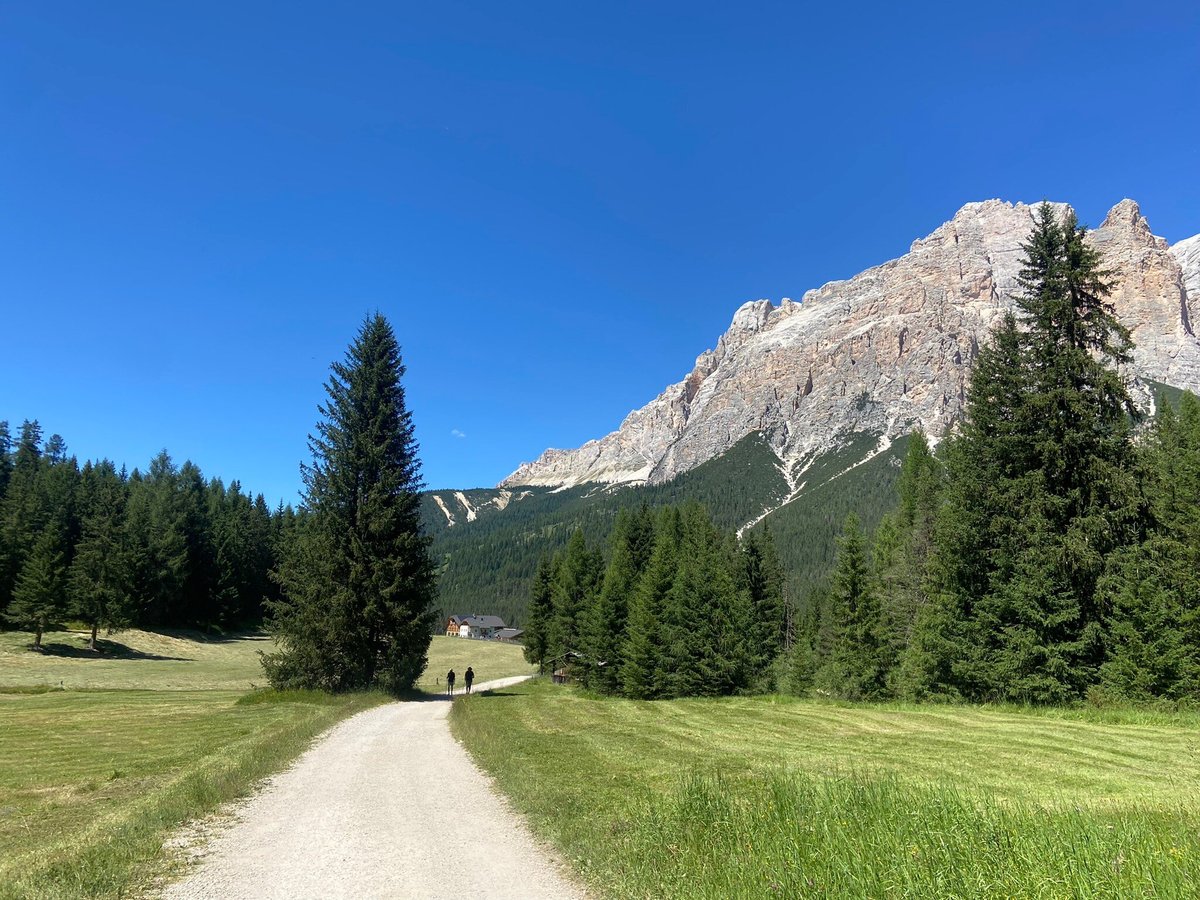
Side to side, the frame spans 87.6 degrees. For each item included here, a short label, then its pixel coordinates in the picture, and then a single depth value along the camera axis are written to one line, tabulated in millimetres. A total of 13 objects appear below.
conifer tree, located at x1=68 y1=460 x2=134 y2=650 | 59438
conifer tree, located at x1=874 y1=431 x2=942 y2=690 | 33438
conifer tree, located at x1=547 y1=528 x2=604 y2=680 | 53900
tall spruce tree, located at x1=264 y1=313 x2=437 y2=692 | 27062
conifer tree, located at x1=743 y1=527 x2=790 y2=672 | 52031
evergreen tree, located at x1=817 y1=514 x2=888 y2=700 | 33125
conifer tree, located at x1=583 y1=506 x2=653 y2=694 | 41294
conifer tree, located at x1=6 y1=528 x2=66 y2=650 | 51188
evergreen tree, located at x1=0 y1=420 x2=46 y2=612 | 58906
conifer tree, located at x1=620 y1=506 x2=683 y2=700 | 36094
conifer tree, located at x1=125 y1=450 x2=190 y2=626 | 69875
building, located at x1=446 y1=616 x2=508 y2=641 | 174375
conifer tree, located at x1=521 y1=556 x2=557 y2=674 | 62553
